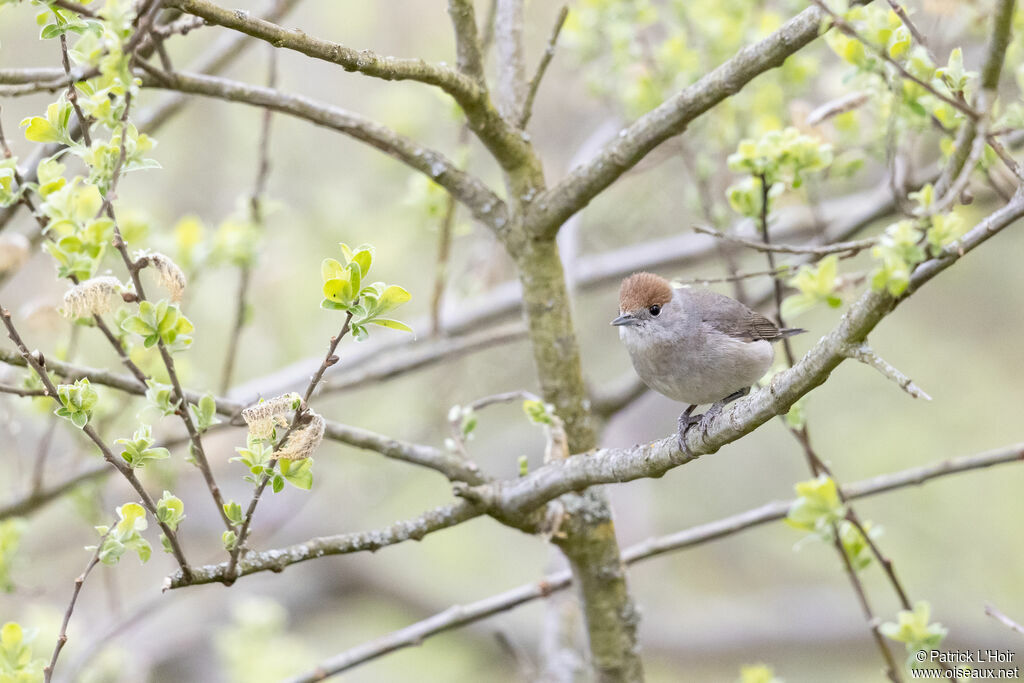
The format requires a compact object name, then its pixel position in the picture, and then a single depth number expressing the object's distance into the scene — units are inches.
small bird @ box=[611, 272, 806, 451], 256.1
